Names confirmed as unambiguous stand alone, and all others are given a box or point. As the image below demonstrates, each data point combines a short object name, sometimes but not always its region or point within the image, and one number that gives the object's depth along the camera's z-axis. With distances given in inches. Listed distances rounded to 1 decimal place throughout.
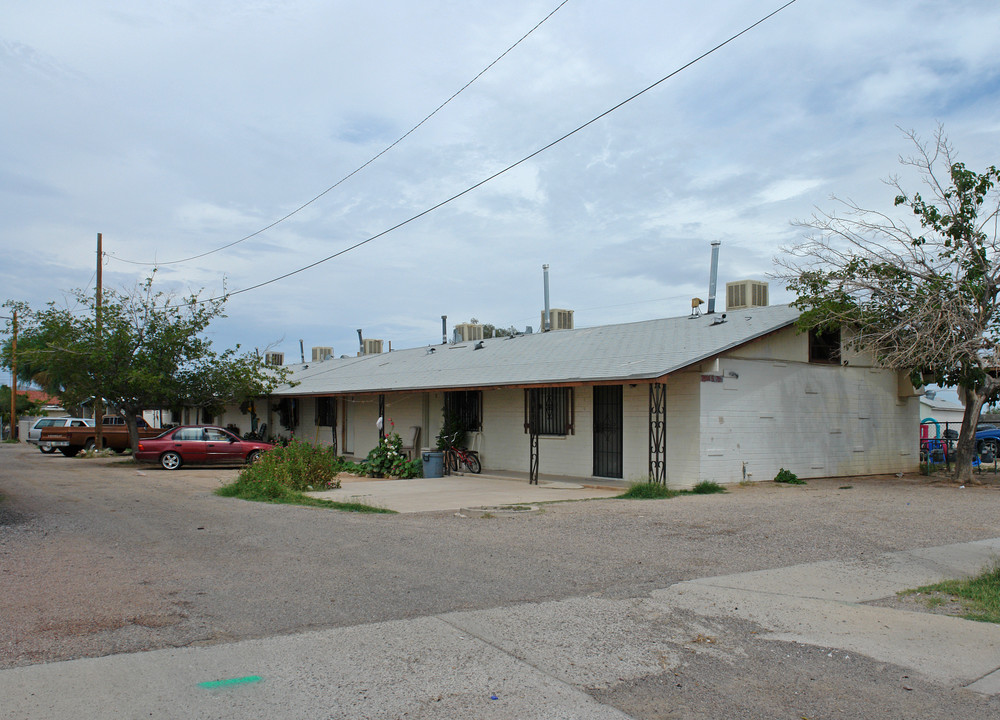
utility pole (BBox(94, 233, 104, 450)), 1079.6
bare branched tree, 673.6
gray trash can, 848.3
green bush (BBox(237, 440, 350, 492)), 660.7
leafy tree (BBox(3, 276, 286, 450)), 1027.3
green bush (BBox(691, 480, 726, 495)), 641.1
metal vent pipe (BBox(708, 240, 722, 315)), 1059.9
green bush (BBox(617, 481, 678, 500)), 606.2
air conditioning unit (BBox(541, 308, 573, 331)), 1123.9
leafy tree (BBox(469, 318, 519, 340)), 2387.1
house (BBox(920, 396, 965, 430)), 1664.6
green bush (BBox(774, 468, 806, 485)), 715.4
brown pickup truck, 1332.4
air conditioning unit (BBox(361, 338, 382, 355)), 1608.0
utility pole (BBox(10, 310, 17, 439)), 1211.6
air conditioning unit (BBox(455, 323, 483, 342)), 1305.4
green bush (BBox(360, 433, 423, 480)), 855.1
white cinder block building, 683.4
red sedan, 1007.0
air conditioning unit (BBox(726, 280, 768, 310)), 885.2
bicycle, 879.7
